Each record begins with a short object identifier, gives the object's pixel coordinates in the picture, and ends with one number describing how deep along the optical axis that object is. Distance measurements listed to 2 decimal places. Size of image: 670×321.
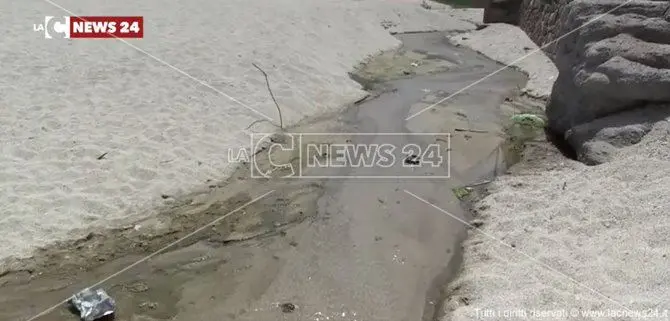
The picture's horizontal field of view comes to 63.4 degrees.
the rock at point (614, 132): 5.20
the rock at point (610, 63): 5.44
